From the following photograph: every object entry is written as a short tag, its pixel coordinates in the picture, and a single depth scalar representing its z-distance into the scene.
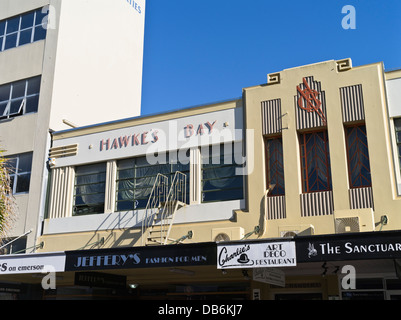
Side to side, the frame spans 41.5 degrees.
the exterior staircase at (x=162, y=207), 16.41
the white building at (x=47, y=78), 19.75
